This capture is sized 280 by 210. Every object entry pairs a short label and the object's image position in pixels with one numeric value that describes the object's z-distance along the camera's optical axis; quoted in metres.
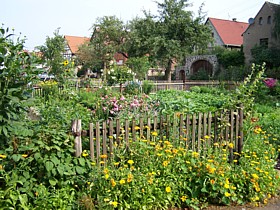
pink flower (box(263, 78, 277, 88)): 12.60
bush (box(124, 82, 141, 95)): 13.01
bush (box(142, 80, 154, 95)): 15.21
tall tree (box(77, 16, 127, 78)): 37.50
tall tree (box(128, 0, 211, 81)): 27.39
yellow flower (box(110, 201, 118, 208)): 2.74
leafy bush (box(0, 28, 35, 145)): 2.79
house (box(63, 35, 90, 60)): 57.17
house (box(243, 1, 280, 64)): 27.12
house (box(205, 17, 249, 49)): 40.41
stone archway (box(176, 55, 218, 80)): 30.81
